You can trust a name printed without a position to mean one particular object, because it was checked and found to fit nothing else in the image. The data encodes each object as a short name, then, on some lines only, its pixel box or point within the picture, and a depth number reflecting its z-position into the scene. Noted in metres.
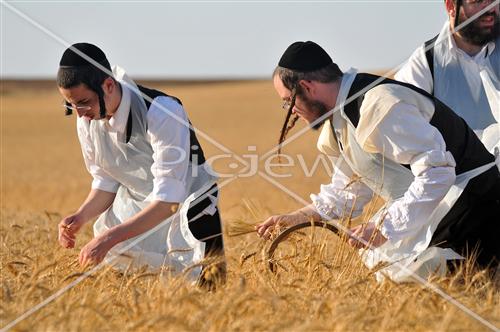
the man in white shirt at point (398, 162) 9.38
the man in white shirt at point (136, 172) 9.79
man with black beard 12.32
